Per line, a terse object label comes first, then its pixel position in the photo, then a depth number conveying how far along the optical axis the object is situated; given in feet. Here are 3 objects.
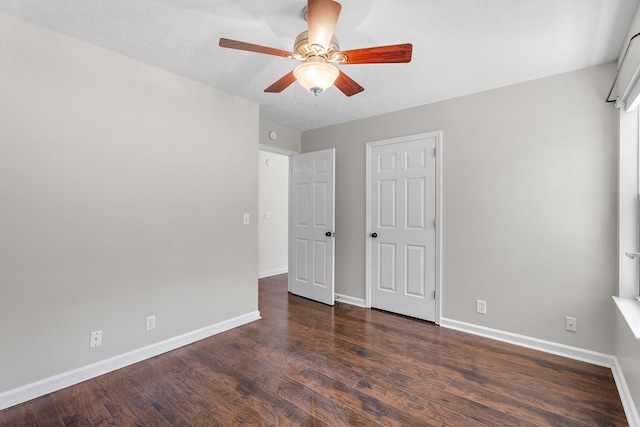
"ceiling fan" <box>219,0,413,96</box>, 4.70
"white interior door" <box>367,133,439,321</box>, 10.58
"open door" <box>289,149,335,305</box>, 12.53
